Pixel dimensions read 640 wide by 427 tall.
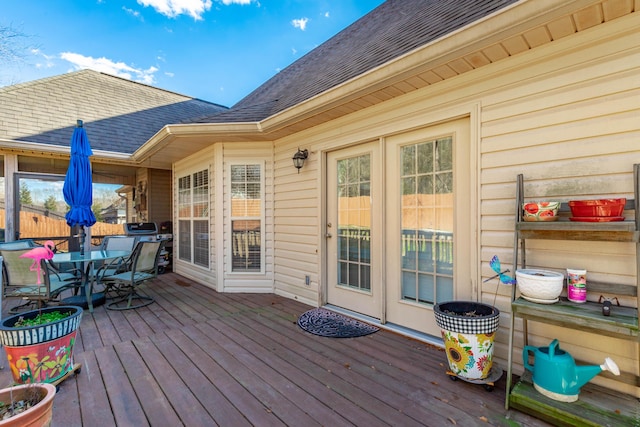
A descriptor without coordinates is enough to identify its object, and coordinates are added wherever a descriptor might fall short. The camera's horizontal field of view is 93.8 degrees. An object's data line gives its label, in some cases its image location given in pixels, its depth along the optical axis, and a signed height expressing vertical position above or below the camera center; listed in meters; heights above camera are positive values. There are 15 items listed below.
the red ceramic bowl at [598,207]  1.71 +0.01
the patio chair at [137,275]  3.91 -0.85
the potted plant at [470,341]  2.06 -0.92
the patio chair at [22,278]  3.26 -0.72
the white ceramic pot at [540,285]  1.83 -0.47
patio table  3.75 -0.82
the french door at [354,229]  3.31 -0.22
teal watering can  1.70 -0.96
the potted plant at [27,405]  1.20 -0.82
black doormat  3.04 -1.24
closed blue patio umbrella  4.05 +0.43
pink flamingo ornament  2.22 -0.31
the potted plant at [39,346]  1.95 -0.89
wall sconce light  3.99 +0.73
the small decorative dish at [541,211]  1.94 -0.01
